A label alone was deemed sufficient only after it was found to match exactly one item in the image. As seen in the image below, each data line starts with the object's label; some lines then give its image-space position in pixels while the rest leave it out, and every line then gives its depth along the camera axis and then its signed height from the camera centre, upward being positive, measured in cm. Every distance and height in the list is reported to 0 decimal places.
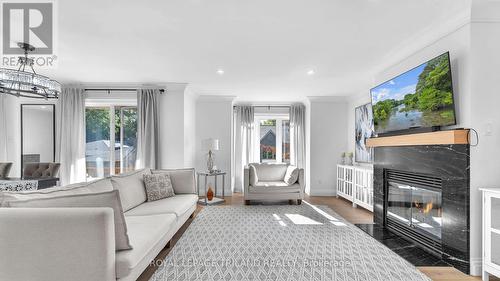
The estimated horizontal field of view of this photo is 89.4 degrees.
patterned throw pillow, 366 -68
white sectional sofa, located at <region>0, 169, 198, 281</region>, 160 -66
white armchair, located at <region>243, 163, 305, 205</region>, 516 -98
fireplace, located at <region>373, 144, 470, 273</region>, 242 -66
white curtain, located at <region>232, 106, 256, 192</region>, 674 +8
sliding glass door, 542 +2
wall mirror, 528 +17
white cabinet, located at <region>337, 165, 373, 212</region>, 454 -88
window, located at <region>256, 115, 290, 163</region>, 705 +9
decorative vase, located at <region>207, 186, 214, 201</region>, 540 -113
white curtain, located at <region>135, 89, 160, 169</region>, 512 +25
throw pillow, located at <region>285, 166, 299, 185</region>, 523 -73
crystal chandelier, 276 +67
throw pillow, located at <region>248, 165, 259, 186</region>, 525 -73
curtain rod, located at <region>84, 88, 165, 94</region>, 520 +107
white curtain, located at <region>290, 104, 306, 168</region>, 672 +22
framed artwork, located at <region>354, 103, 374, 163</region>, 514 +21
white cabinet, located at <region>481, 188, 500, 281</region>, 222 -80
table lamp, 557 -9
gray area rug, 236 -124
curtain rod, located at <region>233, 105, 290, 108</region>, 683 +95
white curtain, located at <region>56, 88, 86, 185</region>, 513 +14
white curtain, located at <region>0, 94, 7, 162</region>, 502 +24
